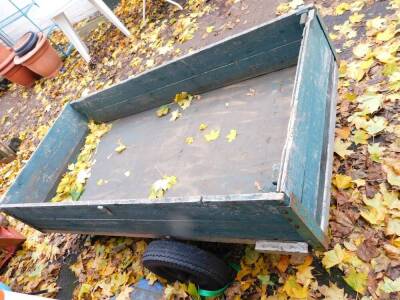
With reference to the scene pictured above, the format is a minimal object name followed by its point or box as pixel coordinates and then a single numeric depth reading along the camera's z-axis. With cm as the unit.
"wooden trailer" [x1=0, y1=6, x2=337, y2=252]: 190
